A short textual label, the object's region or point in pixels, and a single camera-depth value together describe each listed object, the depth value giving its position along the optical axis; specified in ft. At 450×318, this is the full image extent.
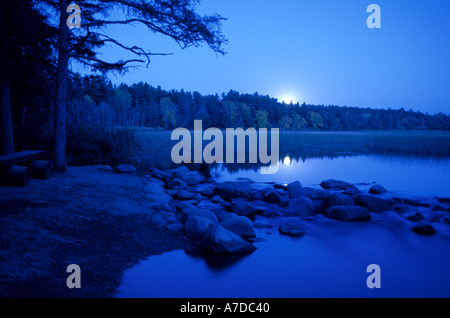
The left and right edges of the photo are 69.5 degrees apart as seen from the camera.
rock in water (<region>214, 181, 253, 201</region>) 34.78
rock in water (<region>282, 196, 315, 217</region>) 30.31
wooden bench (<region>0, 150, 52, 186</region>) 23.47
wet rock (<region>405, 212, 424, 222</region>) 28.99
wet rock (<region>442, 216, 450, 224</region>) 27.84
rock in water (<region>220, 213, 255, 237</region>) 23.00
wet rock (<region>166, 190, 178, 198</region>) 33.78
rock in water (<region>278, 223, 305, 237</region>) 24.90
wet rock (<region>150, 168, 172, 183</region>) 40.52
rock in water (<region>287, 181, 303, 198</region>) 36.32
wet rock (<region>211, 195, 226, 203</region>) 32.91
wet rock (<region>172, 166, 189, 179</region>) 43.87
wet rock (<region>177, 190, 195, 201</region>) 33.03
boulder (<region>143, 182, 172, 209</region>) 26.63
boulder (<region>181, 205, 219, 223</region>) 24.35
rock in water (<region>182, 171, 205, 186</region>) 42.16
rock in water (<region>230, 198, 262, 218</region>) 28.89
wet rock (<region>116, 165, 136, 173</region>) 41.44
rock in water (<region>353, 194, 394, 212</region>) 31.58
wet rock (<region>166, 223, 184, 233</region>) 22.39
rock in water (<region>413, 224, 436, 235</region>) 25.50
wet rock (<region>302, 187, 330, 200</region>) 34.60
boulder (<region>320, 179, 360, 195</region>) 40.63
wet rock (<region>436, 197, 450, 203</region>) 37.04
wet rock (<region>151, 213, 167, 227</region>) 22.70
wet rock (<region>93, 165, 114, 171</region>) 40.91
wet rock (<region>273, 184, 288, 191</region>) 41.45
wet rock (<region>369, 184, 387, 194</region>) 41.34
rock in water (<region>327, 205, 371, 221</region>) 28.89
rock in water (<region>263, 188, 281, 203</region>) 34.22
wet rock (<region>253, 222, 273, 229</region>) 26.16
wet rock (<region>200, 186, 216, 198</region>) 35.68
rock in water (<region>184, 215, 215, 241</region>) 21.66
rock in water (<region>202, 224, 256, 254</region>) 20.01
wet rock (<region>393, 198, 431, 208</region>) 34.53
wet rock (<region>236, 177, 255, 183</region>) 46.15
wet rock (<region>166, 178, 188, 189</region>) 38.22
